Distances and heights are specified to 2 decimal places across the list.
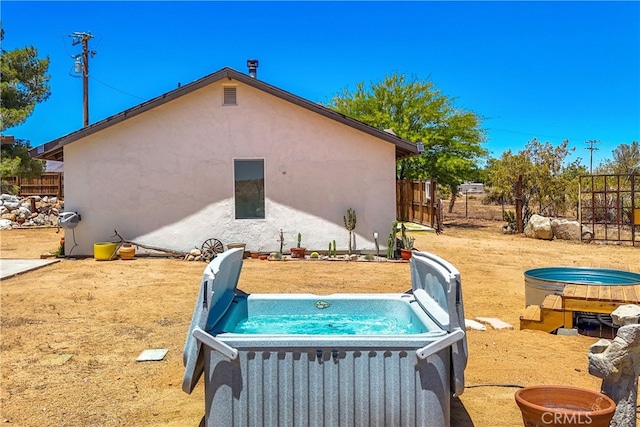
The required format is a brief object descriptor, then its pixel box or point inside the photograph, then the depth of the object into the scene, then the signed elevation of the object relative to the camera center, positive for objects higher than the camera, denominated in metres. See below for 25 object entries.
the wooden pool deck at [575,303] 6.70 -1.21
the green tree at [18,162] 18.34 +1.79
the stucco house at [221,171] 14.23 +1.01
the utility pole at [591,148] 54.47 +5.89
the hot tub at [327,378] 3.80 -1.18
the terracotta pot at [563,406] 3.28 -1.27
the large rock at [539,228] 19.40 -0.75
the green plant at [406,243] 14.65 -0.93
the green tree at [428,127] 24.25 +3.68
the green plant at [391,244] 14.05 -0.92
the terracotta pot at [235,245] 14.02 -0.90
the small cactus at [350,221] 14.16 -0.32
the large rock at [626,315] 3.66 -0.74
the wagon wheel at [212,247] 14.02 -0.96
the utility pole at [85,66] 27.02 +7.41
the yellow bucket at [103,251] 13.55 -0.99
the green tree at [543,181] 22.64 +1.11
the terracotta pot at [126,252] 13.77 -1.04
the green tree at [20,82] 18.78 +4.79
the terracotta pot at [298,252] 14.15 -1.11
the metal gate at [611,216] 17.56 -0.38
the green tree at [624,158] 31.73 +4.29
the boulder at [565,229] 19.09 -0.78
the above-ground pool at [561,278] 7.75 -1.10
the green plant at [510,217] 22.58 -0.40
